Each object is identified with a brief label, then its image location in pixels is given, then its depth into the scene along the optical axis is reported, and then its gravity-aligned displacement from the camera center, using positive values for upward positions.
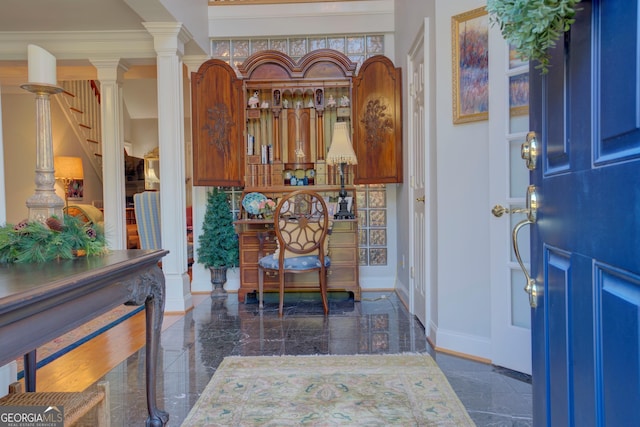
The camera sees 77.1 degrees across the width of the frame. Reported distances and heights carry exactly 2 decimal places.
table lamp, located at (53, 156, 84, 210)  6.82 +0.66
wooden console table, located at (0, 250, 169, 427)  0.84 -0.24
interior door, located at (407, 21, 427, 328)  3.13 +0.21
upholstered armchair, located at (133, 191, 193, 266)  5.35 -0.16
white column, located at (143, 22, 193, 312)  3.69 +0.41
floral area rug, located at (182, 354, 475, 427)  1.80 -0.97
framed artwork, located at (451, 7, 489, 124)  2.43 +0.85
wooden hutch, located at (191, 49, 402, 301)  4.09 +0.83
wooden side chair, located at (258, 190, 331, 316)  3.62 -0.34
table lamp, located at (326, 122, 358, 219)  4.09 +0.53
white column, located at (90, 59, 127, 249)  4.58 +0.64
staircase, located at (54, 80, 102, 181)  7.23 +1.79
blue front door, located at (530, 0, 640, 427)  0.59 -0.04
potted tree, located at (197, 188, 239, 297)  4.32 -0.40
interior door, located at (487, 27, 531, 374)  2.24 +0.04
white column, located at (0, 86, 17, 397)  1.81 -0.75
